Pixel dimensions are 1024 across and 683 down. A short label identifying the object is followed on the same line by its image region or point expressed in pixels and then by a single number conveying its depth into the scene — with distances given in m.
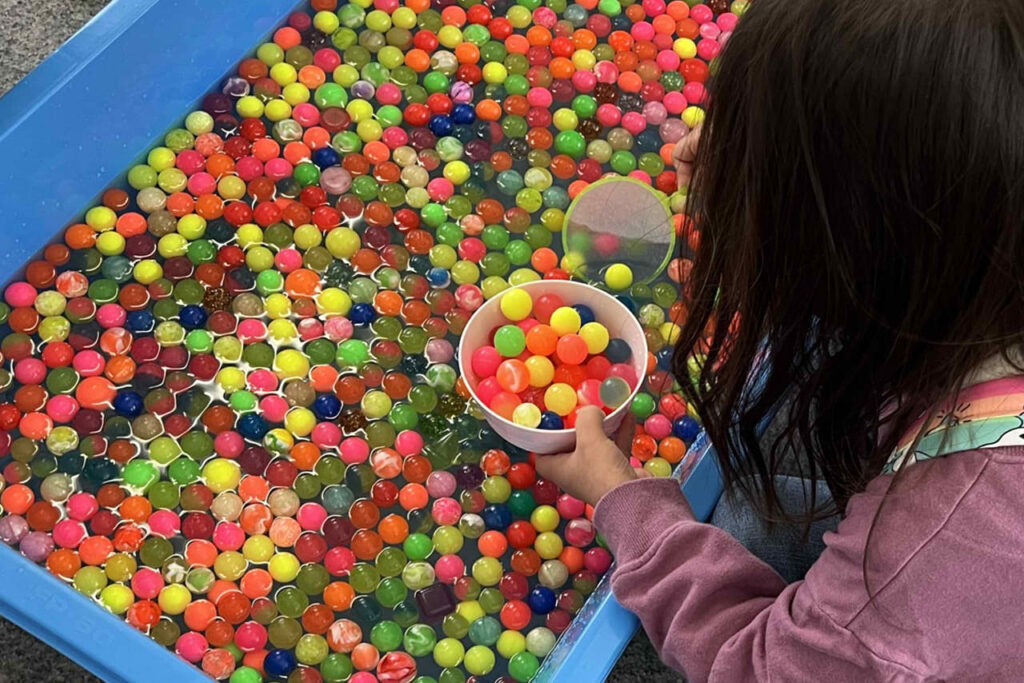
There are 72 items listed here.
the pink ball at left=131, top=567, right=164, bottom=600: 0.82
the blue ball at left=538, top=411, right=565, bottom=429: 0.84
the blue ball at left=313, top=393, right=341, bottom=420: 0.90
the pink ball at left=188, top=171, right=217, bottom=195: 0.99
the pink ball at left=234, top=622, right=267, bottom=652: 0.81
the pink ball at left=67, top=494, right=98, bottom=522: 0.85
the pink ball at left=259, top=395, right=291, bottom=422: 0.90
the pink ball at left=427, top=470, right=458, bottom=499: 0.88
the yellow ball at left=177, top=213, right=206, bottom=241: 0.97
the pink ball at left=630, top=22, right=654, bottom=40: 1.13
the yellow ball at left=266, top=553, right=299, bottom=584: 0.84
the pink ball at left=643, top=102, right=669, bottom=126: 1.08
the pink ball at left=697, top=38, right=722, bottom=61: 1.13
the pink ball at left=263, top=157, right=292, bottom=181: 1.00
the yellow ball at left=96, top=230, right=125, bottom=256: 0.95
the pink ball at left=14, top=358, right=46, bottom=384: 0.89
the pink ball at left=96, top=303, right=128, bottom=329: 0.92
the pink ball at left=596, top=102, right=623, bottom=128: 1.07
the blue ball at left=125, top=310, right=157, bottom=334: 0.93
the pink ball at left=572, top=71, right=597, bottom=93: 1.09
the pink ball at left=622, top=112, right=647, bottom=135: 1.07
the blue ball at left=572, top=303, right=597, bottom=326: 0.90
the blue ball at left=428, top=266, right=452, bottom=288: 0.97
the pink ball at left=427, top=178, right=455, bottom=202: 1.01
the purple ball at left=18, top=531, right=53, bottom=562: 0.83
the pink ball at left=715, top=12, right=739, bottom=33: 1.14
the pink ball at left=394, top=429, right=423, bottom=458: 0.89
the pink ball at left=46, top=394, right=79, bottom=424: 0.88
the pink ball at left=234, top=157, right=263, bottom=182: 1.00
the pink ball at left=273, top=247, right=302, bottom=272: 0.96
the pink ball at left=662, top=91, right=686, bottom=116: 1.08
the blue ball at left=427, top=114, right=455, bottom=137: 1.04
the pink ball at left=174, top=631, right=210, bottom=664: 0.80
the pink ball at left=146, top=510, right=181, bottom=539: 0.85
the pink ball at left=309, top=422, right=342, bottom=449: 0.89
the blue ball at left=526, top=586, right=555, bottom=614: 0.84
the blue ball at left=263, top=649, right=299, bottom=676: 0.80
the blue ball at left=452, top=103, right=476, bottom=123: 1.05
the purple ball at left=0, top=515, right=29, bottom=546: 0.84
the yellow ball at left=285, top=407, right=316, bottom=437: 0.89
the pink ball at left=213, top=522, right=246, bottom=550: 0.84
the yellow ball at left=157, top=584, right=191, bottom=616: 0.82
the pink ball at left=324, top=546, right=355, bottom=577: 0.85
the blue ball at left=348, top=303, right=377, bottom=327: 0.94
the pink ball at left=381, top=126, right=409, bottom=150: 1.03
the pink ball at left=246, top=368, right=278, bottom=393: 0.91
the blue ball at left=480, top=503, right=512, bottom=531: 0.87
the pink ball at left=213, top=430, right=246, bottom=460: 0.88
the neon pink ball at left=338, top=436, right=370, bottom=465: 0.89
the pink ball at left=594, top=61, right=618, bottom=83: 1.09
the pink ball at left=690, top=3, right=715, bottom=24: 1.15
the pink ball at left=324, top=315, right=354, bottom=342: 0.93
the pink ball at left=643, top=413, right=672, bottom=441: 0.93
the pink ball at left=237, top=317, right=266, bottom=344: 0.93
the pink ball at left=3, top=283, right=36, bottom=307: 0.93
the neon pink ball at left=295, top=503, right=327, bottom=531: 0.86
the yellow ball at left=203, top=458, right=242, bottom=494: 0.87
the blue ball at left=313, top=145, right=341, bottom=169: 1.01
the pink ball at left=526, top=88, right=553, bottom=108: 1.07
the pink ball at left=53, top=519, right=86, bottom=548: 0.84
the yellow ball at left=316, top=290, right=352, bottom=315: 0.94
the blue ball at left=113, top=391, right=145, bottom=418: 0.89
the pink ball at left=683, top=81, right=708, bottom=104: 1.10
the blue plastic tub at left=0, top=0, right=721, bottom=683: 0.74
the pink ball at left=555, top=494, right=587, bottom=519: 0.88
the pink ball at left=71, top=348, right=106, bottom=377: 0.90
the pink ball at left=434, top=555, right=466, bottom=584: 0.86
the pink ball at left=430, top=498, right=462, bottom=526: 0.87
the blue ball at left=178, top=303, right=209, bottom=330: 0.92
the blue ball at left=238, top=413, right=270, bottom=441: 0.88
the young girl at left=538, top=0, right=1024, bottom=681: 0.44
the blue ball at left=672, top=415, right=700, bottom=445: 0.92
